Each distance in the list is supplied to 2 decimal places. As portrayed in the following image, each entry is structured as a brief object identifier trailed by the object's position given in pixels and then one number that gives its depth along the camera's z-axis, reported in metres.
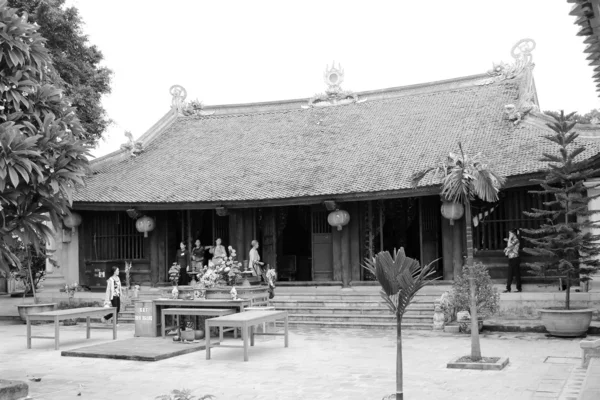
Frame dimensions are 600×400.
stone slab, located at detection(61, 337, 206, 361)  9.43
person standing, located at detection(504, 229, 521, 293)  13.55
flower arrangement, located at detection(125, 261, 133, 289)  16.91
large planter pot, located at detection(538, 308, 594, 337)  10.80
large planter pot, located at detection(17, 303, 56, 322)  15.71
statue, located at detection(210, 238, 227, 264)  16.05
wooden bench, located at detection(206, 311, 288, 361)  9.05
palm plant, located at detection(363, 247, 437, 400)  5.86
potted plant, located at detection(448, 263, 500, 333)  11.39
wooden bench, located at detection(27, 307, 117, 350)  10.70
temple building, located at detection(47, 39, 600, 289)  15.13
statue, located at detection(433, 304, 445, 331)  12.40
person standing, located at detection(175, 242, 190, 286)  17.77
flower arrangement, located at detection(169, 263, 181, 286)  12.70
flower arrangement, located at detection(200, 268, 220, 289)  12.09
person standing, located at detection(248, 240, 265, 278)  16.56
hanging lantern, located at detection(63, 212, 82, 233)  17.81
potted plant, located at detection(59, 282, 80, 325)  16.95
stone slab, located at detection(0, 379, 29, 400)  5.98
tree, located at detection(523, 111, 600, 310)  11.26
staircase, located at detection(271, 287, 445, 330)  13.20
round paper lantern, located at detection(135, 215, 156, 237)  17.38
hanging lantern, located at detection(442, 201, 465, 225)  14.17
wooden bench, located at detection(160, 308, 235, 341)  10.60
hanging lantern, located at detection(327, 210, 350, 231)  15.83
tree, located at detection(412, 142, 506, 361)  8.67
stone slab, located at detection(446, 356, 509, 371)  8.19
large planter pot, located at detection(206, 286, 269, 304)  11.81
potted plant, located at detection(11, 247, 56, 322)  15.77
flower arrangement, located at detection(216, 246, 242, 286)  12.34
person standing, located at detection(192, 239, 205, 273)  17.47
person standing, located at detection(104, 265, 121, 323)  14.24
